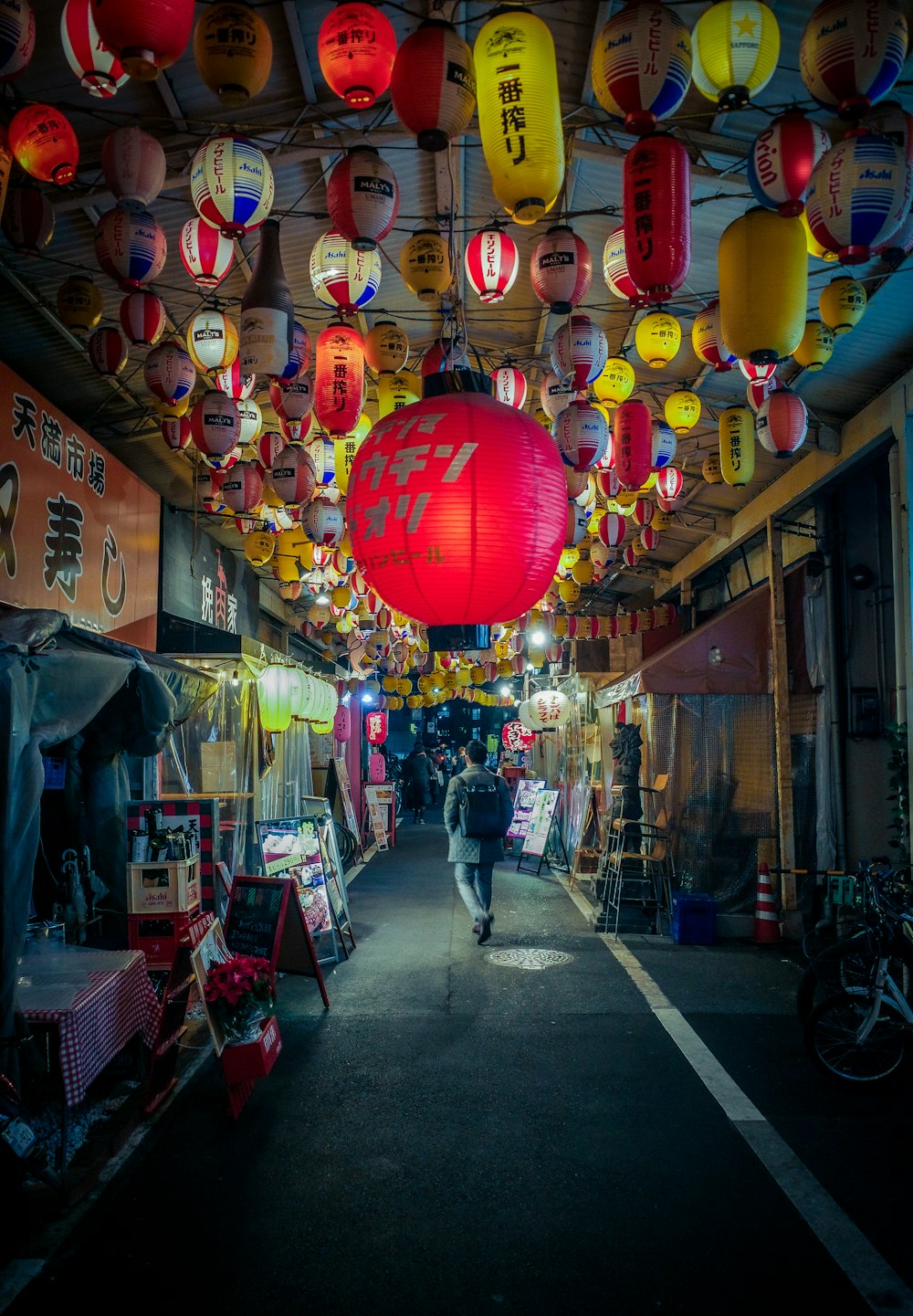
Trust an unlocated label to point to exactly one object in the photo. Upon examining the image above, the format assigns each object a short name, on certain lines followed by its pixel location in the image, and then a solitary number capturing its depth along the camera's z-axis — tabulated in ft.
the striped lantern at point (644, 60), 12.95
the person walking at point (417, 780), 86.89
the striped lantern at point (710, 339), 20.86
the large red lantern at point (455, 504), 13.55
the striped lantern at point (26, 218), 17.71
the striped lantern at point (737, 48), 13.37
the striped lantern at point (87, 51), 13.41
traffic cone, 33.24
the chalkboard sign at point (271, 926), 24.22
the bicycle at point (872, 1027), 18.90
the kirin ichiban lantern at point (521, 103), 13.21
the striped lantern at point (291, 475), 28.19
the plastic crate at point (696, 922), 33.53
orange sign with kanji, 24.41
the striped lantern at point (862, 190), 13.70
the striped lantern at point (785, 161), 14.78
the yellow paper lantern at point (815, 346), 20.72
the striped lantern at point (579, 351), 21.18
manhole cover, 29.89
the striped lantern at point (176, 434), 27.61
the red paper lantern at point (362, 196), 15.89
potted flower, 18.56
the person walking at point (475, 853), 33.37
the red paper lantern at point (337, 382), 21.24
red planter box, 17.75
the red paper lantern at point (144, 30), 11.30
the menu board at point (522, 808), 56.85
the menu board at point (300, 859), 29.89
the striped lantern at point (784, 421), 22.85
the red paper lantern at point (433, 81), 13.42
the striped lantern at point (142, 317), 19.99
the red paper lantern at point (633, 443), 25.93
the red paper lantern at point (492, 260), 20.86
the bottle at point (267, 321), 18.56
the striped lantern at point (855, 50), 12.38
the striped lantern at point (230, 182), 16.16
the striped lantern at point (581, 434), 23.15
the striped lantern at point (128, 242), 16.99
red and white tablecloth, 14.82
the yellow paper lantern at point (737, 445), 26.30
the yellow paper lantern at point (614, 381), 24.82
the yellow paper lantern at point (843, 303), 18.74
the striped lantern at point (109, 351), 21.72
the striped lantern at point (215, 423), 24.21
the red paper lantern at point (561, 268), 18.90
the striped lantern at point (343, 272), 19.27
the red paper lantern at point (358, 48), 13.89
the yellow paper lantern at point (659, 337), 21.74
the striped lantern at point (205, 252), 18.76
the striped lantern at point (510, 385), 26.02
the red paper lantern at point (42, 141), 15.66
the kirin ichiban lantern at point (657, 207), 14.33
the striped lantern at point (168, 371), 22.29
